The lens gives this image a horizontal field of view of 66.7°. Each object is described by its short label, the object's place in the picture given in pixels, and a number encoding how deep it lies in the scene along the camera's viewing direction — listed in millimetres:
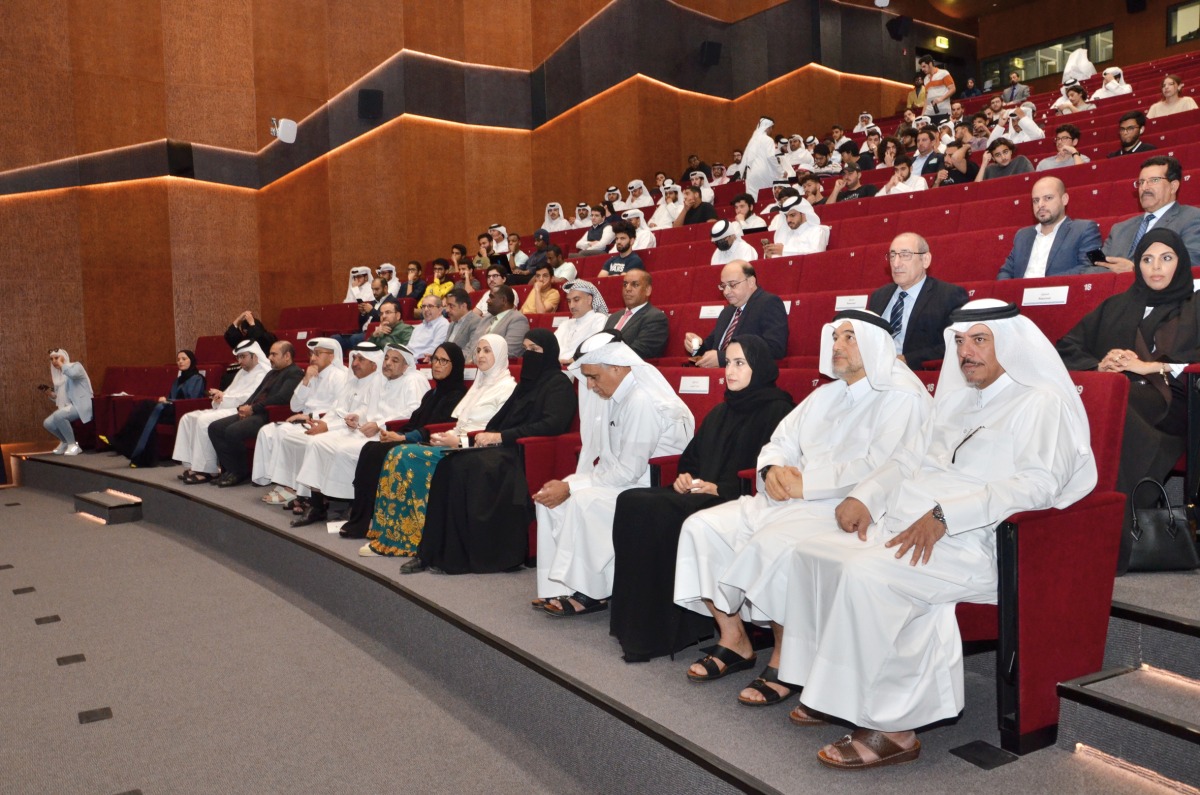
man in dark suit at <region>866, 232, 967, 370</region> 3498
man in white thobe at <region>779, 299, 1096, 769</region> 1939
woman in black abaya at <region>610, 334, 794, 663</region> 2580
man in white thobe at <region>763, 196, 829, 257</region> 5637
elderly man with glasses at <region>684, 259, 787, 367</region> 4043
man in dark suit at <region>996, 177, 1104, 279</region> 3707
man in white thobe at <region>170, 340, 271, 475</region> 6156
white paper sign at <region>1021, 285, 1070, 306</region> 3257
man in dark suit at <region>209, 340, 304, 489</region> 5871
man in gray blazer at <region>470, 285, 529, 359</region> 5469
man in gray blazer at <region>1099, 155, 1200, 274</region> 3416
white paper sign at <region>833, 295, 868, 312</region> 3938
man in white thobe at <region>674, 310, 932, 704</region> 2410
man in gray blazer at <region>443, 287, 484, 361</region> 6105
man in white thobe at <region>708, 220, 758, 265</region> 5879
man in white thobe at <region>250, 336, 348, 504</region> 5234
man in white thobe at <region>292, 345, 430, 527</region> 4676
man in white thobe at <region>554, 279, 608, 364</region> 5152
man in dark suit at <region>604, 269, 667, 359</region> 4664
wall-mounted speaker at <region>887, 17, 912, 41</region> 15672
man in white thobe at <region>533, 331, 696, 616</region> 3016
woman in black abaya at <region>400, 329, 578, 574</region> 3607
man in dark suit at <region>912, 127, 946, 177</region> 7184
